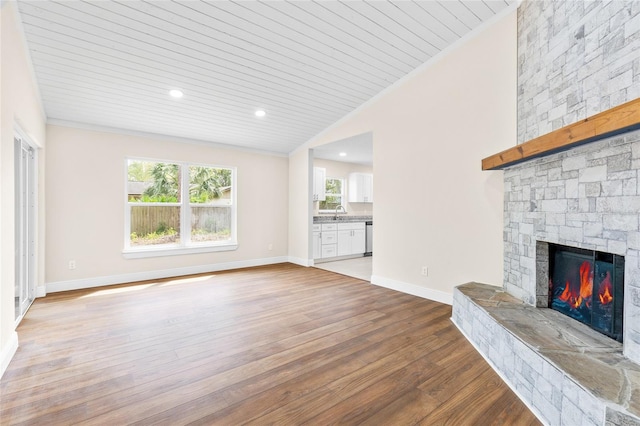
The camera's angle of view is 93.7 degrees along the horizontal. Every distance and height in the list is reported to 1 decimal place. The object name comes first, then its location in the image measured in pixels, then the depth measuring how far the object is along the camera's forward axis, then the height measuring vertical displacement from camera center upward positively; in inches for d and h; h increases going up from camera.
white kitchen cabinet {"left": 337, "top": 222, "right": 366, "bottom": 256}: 269.1 -25.6
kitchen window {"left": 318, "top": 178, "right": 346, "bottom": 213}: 308.2 +16.2
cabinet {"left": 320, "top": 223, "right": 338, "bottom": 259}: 255.4 -25.6
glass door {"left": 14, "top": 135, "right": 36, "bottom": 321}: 117.7 -5.9
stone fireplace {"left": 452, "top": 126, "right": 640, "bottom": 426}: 58.9 -26.0
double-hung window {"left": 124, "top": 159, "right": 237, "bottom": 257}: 191.5 +1.4
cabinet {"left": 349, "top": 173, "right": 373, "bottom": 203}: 315.6 +24.8
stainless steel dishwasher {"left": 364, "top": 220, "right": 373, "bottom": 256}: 293.4 -26.9
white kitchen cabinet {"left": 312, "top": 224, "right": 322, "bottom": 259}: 251.0 -26.7
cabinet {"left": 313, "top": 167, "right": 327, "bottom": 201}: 288.4 +26.0
